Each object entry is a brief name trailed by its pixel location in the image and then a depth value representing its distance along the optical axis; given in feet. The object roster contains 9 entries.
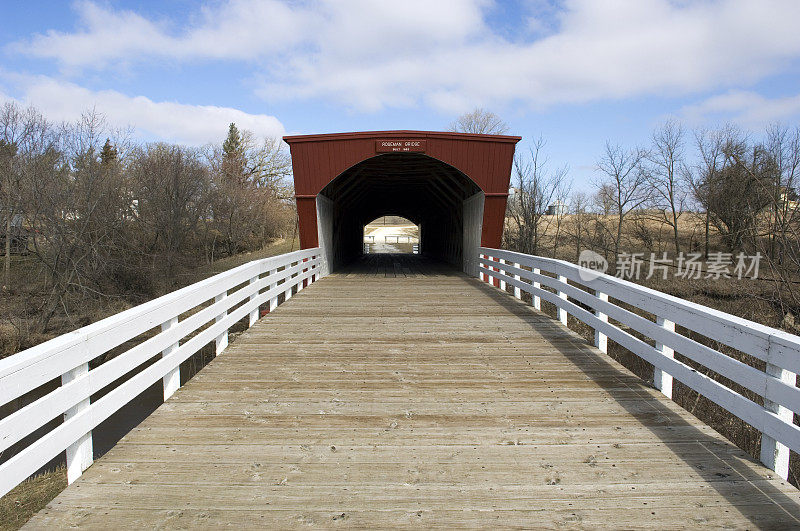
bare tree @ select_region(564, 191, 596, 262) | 90.68
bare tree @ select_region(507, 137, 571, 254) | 68.28
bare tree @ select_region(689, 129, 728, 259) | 80.02
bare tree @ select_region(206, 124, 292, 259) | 105.19
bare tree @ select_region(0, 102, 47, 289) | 51.01
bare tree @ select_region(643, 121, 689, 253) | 103.57
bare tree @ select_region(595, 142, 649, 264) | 105.40
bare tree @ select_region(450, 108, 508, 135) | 179.01
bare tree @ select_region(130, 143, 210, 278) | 69.56
